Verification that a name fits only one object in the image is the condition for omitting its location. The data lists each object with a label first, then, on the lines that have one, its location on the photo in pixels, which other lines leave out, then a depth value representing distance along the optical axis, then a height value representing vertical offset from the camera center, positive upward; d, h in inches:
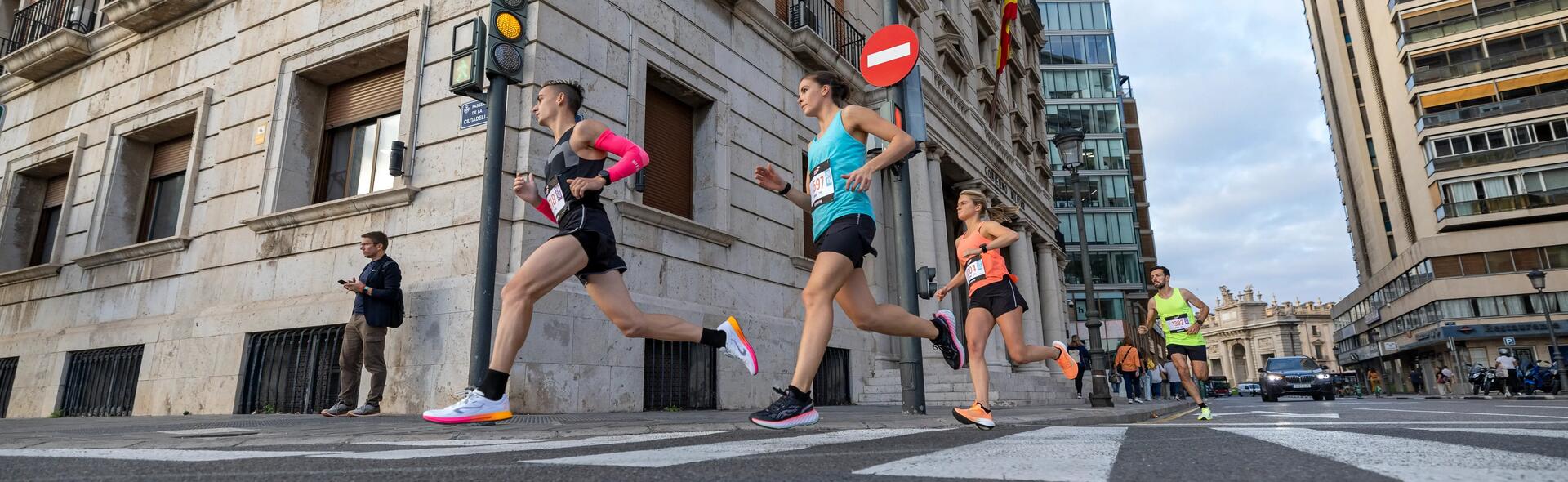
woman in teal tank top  156.1 +38.3
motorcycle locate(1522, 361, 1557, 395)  925.2 +22.5
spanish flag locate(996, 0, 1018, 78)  861.8 +385.7
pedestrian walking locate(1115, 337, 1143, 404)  679.1 +34.2
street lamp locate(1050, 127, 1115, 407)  502.0 +80.6
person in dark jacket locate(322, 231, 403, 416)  287.7 +34.1
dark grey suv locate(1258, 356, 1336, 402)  823.1 +22.9
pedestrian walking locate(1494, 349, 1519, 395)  947.3 +33.3
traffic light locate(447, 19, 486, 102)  234.7 +100.4
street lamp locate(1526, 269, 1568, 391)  914.1 +125.4
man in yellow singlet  311.6 +29.9
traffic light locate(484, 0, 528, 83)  230.4 +105.3
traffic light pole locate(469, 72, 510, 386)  218.8 +46.3
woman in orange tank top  215.9 +34.0
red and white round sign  276.5 +118.7
